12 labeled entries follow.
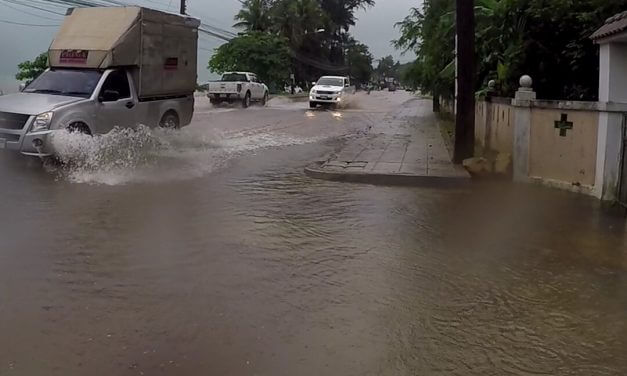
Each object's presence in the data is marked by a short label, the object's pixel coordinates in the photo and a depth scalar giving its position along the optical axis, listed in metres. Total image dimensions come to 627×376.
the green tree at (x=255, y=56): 53.12
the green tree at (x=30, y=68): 22.86
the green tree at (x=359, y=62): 96.56
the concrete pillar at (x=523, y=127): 10.70
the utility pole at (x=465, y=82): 12.05
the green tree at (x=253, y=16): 63.22
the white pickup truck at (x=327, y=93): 35.44
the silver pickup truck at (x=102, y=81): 11.08
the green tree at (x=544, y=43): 12.39
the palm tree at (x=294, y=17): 63.59
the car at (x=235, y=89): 34.56
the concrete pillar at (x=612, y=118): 8.91
